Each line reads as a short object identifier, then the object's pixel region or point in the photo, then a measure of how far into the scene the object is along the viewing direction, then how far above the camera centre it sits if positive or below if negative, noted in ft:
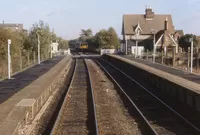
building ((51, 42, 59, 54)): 272.47 -2.22
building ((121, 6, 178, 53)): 332.08 +16.44
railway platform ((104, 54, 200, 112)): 52.32 -6.49
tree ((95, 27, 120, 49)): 336.90 +4.75
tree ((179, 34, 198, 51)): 252.91 +1.76
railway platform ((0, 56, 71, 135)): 37.91 -6.72
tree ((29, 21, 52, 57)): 170.97 +3.25
